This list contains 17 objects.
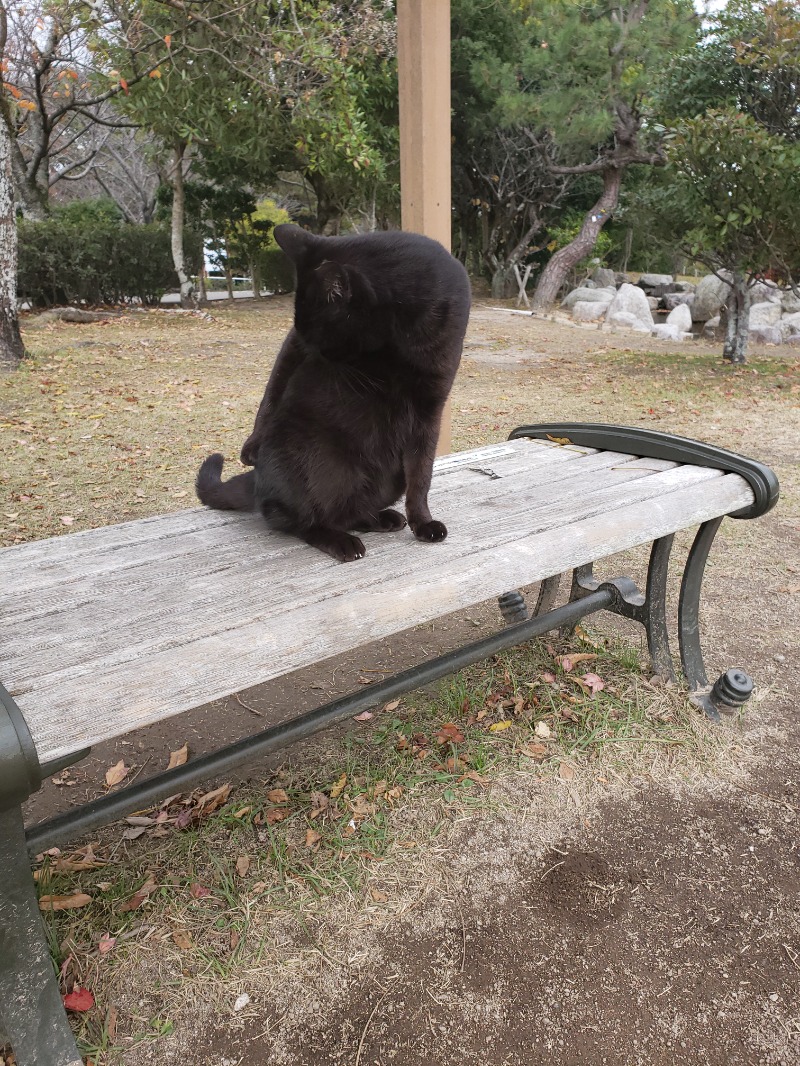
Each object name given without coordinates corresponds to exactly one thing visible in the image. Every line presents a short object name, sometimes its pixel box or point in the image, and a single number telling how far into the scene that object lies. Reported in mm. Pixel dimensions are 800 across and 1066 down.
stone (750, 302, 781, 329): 10516
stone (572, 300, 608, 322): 12117
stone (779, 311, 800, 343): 10141
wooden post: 2451
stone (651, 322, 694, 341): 10484
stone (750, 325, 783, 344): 9891
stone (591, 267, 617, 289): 14938
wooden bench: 987
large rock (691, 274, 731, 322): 11492
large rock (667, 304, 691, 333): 11320
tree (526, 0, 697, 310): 10078
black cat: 1428
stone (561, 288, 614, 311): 12758
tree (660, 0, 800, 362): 5918
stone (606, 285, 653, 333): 11484
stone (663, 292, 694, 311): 12930
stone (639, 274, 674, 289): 14570
